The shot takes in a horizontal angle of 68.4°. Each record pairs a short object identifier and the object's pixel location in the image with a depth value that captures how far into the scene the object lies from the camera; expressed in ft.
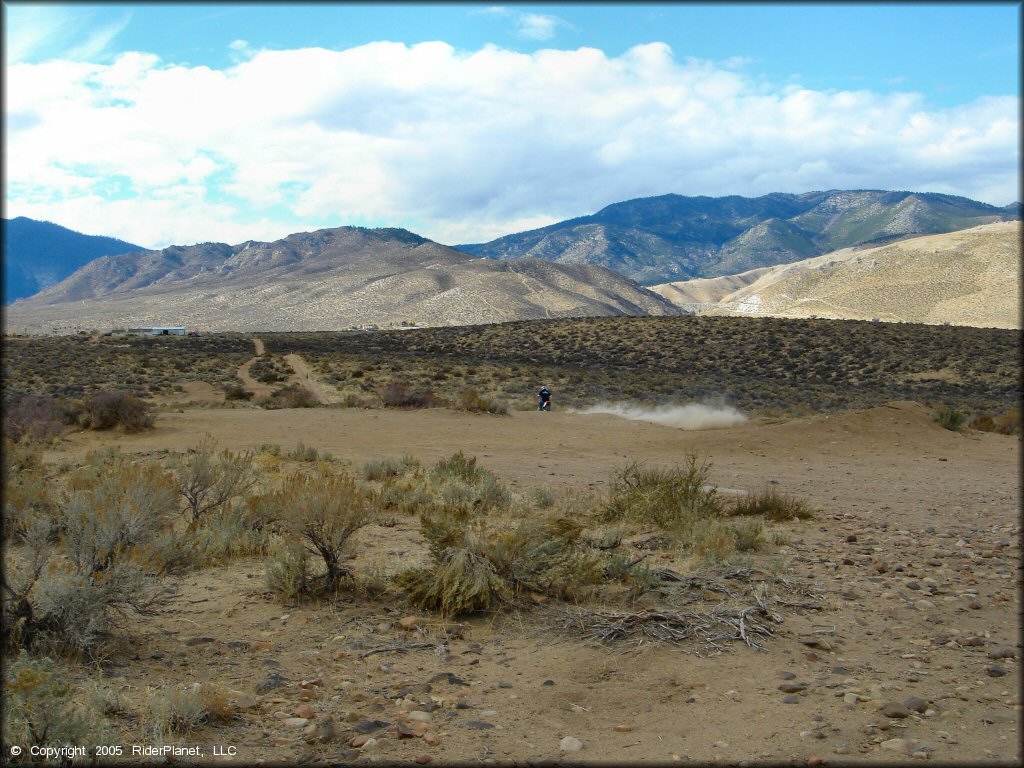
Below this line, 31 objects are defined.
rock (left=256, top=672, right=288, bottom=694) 17.02
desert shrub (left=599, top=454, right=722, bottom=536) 32.45
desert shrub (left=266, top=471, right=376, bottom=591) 23.38
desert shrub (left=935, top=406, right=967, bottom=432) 69.67
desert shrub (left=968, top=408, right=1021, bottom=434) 73.26
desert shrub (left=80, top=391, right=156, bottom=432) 66.54
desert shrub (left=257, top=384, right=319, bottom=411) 93.68
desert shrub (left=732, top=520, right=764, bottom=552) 28.68
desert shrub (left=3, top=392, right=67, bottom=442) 58.49
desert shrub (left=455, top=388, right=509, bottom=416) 86.28
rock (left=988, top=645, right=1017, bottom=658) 18.06
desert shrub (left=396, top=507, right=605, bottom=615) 21.95
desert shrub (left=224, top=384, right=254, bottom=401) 106.93
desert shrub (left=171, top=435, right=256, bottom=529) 32.35
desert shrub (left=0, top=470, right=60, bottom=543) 27.45
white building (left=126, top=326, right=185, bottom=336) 287.69
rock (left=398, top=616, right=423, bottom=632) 21.02
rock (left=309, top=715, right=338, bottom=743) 14.93
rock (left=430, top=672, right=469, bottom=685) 17.75
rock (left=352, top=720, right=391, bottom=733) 15.26
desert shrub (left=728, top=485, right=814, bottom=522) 34.42
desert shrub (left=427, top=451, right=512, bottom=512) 36.89
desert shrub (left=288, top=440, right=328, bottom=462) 52.37
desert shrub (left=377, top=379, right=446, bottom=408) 90.53
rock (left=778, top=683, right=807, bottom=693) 16.81
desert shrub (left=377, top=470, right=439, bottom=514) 35.78
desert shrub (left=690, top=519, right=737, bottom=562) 27.02
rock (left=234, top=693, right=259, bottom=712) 15.90
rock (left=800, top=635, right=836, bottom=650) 19.24
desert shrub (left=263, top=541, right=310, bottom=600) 22.77
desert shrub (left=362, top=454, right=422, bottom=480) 46.06
